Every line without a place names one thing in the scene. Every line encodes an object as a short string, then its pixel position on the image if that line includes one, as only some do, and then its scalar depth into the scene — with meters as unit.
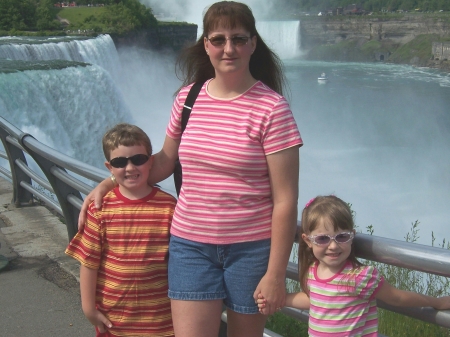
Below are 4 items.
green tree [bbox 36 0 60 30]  37.06
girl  1.95
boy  2.34
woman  2.03
